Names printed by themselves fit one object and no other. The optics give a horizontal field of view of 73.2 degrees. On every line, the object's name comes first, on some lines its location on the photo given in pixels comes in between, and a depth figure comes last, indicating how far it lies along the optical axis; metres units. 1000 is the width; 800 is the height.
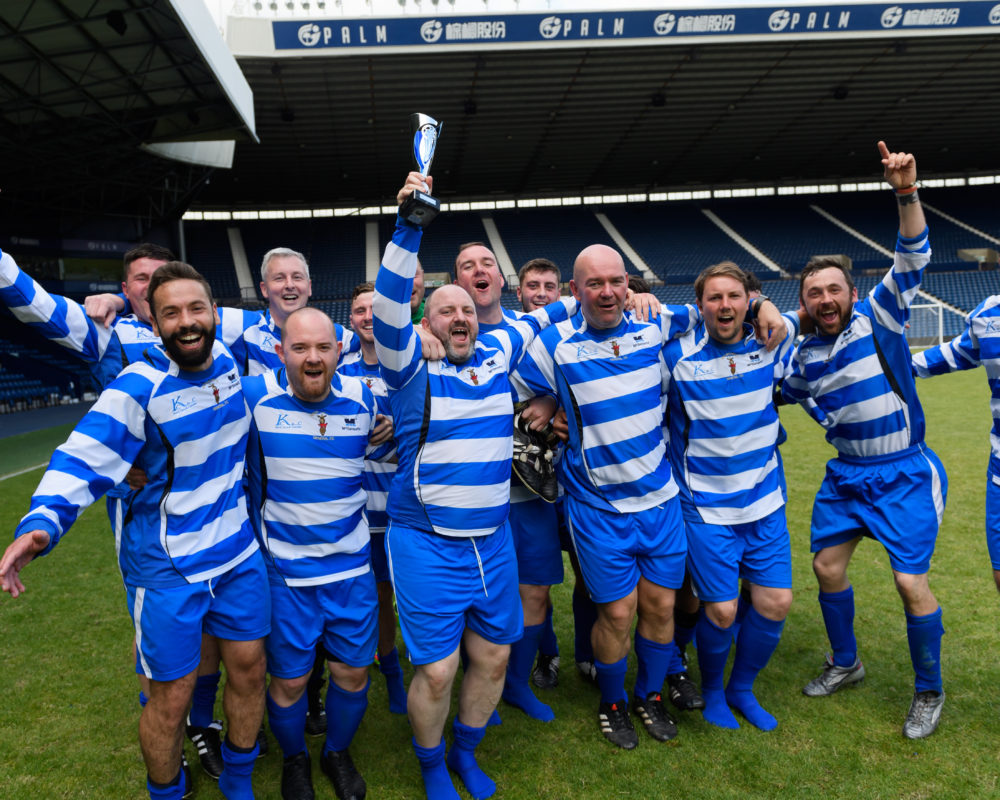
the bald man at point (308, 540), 2.87
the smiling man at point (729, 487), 3.37
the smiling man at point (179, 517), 2.58
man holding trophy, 2.88
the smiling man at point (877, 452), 3.29
